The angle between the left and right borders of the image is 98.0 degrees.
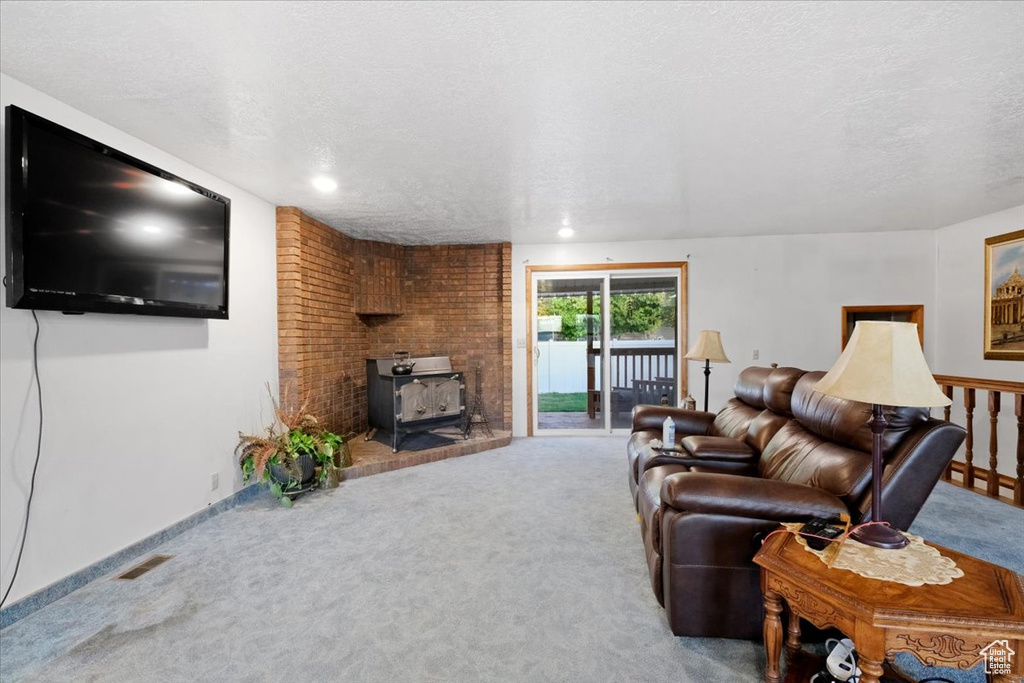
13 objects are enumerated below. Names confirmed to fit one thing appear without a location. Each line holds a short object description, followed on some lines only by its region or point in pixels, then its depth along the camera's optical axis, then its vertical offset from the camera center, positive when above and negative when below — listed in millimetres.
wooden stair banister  3137 -829
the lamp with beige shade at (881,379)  1375 -153
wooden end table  1070 -703
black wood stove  4430 -665
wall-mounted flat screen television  1812 +527
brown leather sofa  1609 -656
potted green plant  3260 -906
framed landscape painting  3904 +302
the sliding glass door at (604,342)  5316 -105
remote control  1445 -668
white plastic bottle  2736 -624
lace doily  1245 -685
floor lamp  3859 -144
